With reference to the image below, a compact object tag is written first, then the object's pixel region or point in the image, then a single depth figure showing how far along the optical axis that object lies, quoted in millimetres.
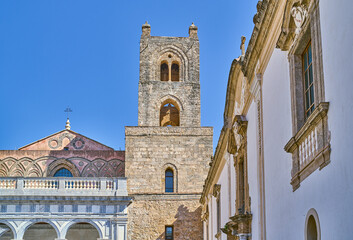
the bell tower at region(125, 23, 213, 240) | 32475
